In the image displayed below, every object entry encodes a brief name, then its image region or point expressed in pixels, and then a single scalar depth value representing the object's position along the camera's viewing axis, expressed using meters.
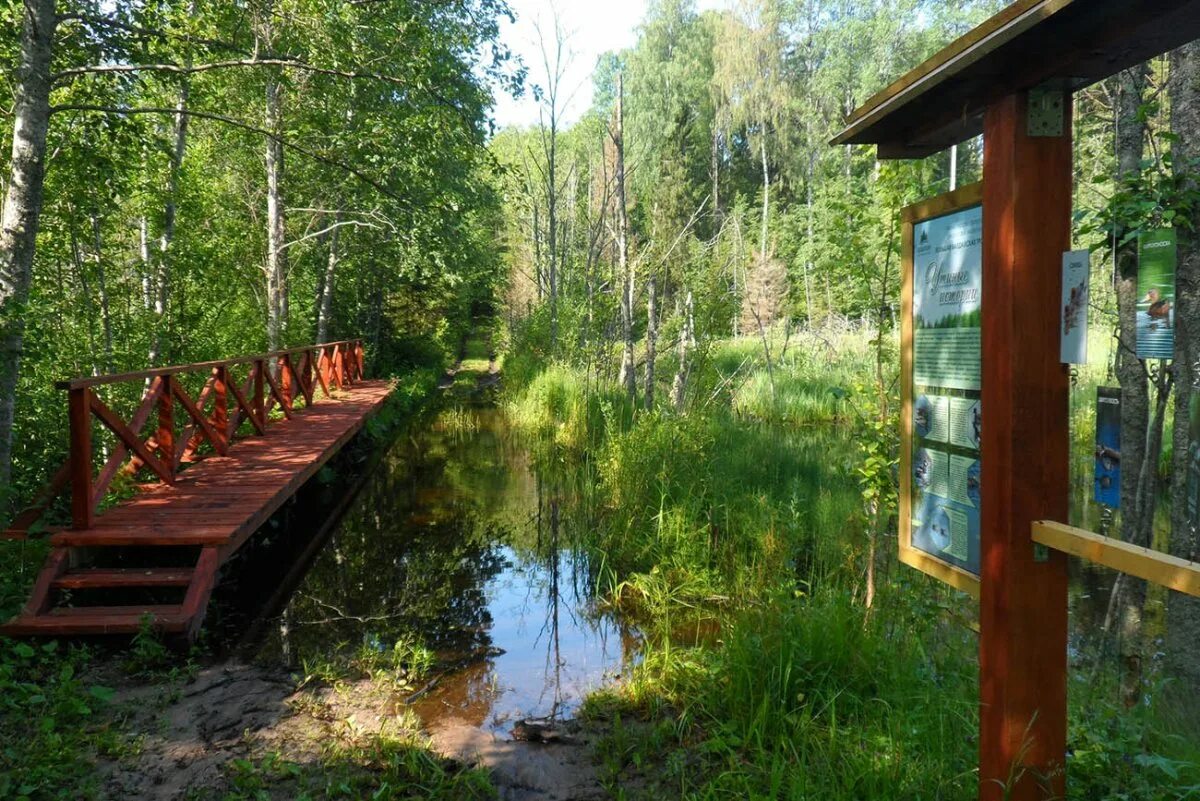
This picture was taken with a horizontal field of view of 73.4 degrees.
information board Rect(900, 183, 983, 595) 2.17
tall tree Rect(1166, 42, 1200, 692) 2.95
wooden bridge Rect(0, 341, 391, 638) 4.31
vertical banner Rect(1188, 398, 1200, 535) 2.65
